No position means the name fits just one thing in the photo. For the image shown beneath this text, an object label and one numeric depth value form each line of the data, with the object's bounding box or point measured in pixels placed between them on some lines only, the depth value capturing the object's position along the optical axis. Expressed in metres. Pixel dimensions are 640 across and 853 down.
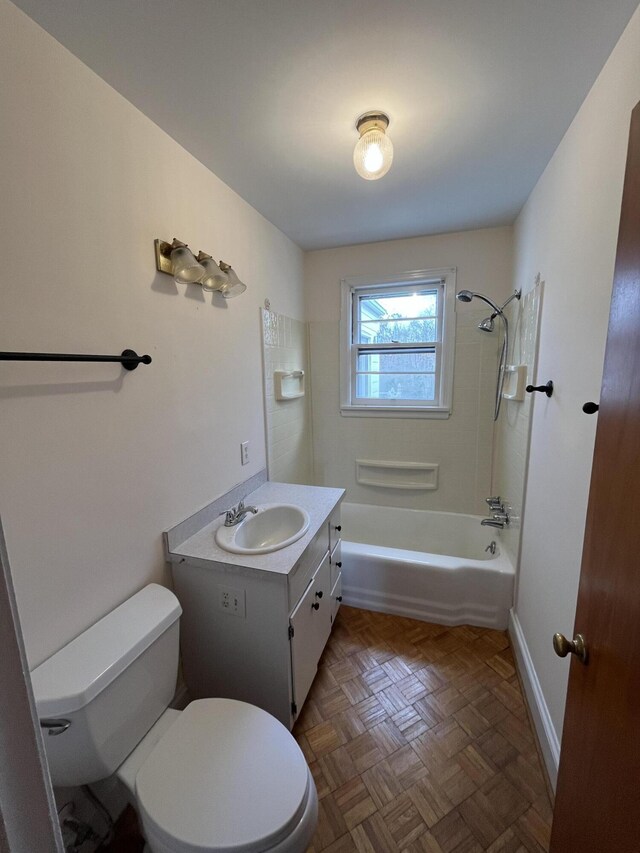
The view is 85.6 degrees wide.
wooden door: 0.57
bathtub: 1.97
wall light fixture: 1.32
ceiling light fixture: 1.27
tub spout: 2.18
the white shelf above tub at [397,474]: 2.73
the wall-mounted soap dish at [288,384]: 2.28
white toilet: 0.84
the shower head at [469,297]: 2.16
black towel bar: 0.82
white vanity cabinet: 1.29
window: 2.57
